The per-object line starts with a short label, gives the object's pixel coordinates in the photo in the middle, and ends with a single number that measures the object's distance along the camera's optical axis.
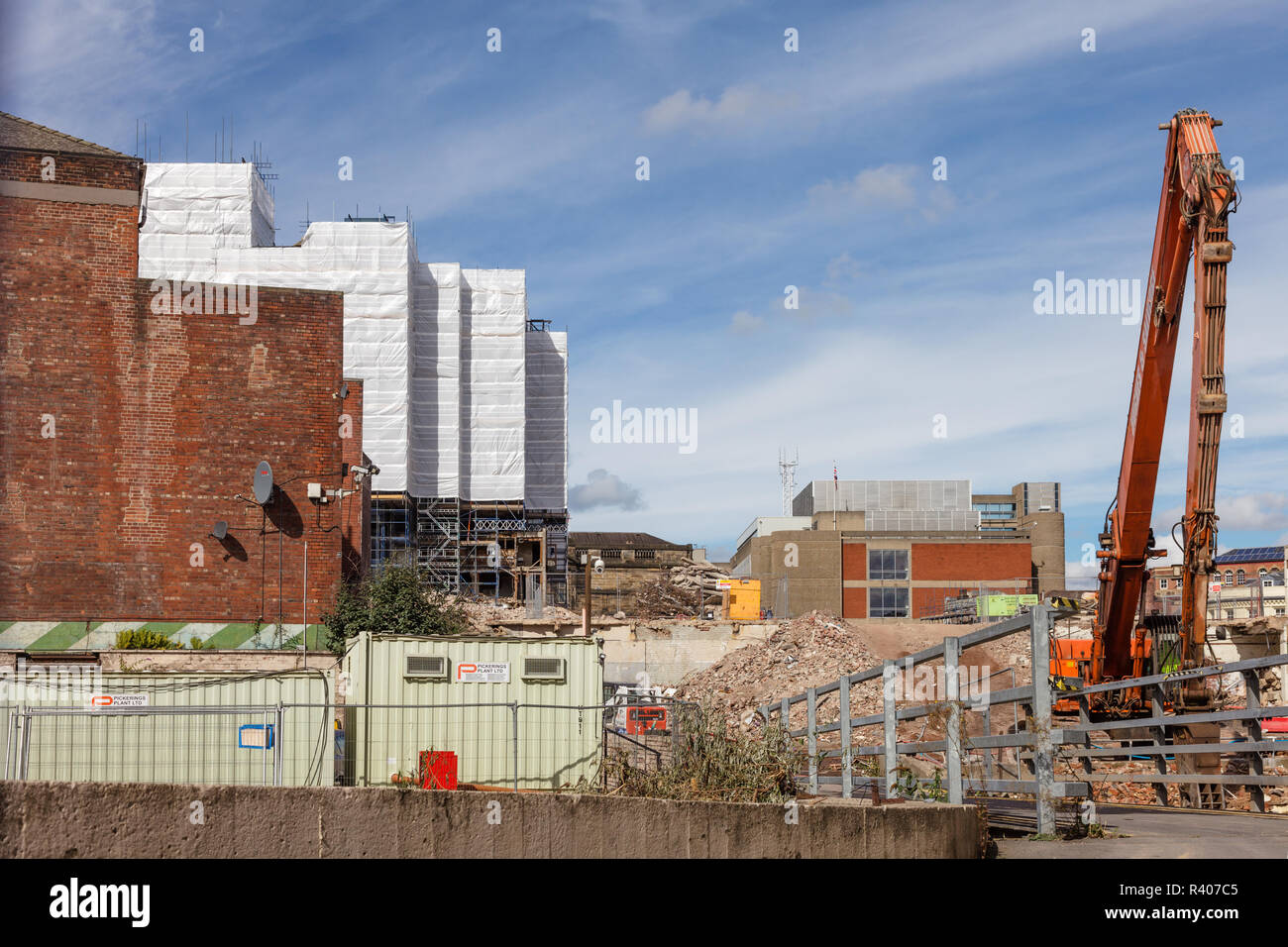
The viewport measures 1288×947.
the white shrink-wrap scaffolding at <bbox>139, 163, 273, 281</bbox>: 59.22
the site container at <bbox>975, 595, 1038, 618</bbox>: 61.06
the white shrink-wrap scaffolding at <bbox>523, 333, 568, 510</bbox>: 71.38
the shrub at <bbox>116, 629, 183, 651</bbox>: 29.02
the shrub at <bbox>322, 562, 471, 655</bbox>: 30.94
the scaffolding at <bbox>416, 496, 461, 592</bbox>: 61.97
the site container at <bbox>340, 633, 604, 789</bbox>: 16.56
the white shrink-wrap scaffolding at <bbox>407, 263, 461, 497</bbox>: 63.22
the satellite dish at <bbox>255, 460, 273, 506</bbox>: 29.89
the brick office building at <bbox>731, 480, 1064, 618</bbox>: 77.31
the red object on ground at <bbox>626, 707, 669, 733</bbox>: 25.67
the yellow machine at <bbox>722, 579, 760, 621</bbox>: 55.81
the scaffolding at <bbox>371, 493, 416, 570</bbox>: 60.25
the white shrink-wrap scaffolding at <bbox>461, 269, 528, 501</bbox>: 65.44
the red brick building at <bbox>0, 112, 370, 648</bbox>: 29.39
